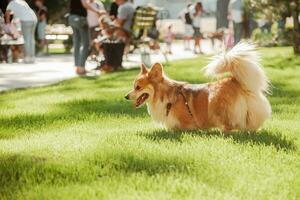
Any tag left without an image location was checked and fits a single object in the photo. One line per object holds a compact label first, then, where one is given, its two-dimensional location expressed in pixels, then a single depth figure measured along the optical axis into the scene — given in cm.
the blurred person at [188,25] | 2593
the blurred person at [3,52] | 1907
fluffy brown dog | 653
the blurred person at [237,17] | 2125
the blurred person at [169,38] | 2392
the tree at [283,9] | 1948
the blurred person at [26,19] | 1903
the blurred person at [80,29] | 1508
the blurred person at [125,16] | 1675
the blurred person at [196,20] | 2461
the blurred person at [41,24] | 2456
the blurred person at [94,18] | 1727
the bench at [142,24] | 1764
